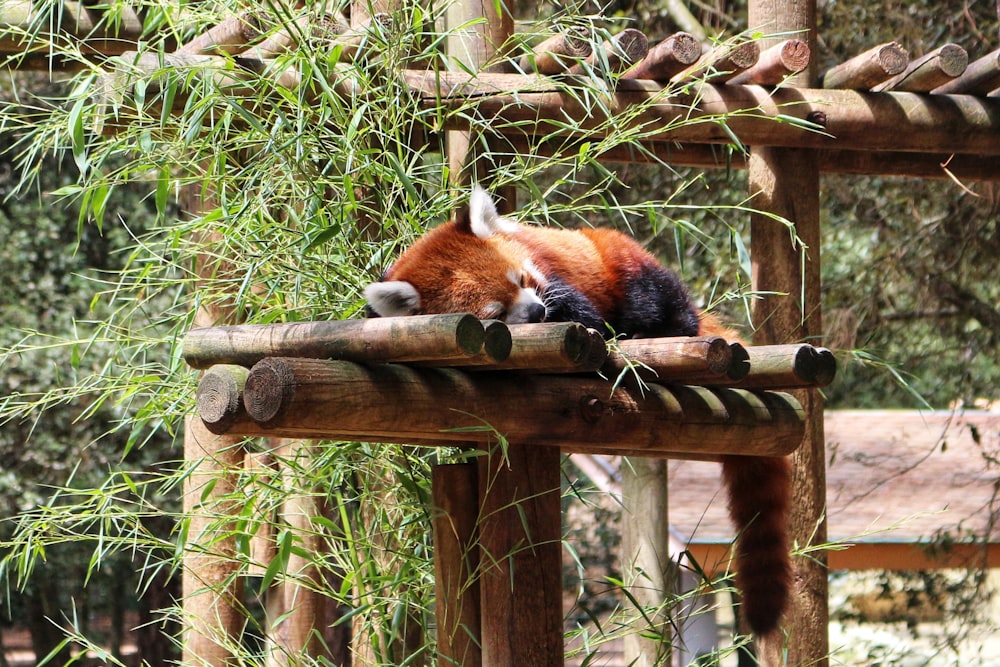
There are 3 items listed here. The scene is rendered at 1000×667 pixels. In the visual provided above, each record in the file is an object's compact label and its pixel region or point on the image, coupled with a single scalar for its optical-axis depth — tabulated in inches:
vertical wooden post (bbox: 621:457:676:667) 438.9
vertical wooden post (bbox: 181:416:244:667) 281.0
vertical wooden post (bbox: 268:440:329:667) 276.4
